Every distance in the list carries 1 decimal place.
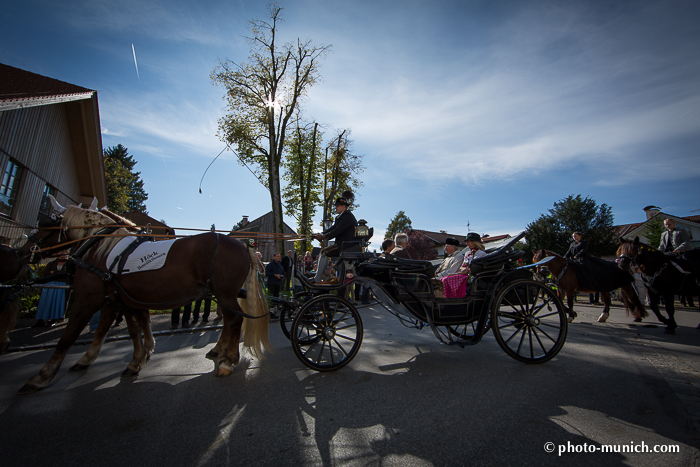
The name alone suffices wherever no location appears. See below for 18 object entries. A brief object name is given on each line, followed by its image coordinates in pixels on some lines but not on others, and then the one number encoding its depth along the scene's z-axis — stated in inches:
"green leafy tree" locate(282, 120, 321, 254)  818.2
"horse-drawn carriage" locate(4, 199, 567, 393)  144.0
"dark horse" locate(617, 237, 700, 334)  242.8
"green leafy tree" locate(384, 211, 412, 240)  2188.0
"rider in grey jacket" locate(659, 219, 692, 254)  260.4
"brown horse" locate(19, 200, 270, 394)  141.3
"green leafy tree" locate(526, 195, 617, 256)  1101.1
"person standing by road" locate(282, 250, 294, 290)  393.6
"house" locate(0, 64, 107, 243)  320.8
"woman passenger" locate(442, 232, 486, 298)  165.0
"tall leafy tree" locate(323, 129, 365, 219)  886.4
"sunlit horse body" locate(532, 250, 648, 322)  274.2
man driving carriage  173.0
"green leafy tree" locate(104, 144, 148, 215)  1312.7
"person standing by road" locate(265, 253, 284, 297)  368.5
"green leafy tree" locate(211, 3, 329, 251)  621.9
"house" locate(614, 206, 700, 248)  1149.0
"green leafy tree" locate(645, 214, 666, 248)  885.8
